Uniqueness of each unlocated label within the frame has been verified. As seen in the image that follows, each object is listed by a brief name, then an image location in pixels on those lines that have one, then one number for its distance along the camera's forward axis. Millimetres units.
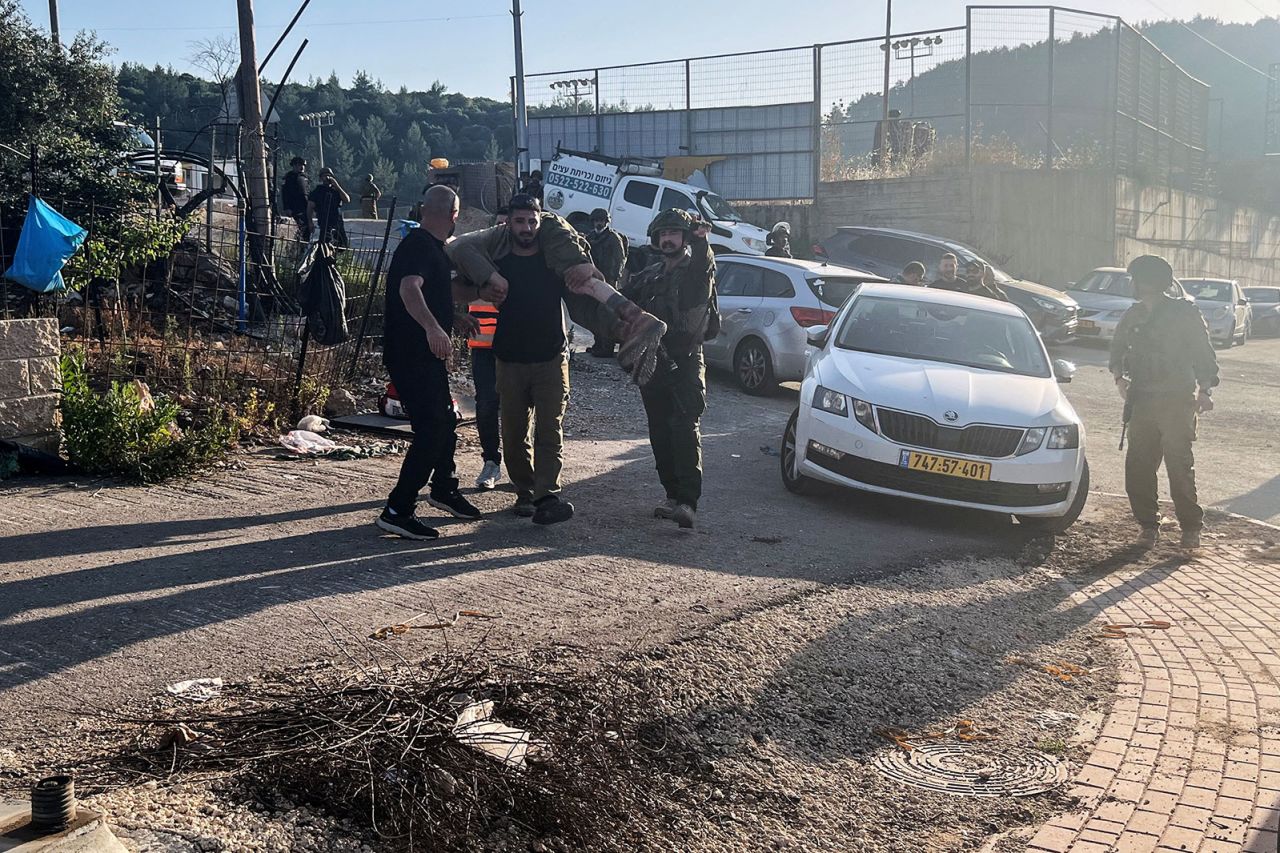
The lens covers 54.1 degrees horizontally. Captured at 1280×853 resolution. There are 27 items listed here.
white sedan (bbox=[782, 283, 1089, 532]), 7945
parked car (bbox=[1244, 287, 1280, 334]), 32500
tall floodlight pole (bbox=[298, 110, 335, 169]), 43328
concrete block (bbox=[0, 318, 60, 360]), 7758
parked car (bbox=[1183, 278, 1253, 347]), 26906
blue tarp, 8867
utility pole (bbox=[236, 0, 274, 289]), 14367
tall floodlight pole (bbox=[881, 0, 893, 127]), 31594
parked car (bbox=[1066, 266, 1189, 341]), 23734
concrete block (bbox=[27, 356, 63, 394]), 7875
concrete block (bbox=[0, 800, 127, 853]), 2865
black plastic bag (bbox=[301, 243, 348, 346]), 9586
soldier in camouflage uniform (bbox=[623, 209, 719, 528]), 7434
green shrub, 7840
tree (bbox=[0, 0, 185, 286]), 12594
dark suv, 22062
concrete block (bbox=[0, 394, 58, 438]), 7707
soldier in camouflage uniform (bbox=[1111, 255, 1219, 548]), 7871
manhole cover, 4254
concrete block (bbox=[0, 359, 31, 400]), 7703
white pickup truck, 24469
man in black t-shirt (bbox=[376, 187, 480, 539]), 6625
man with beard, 6938
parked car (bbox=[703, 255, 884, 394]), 13781
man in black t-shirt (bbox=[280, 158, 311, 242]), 20281
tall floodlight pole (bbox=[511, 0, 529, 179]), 32031
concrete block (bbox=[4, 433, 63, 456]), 7836
